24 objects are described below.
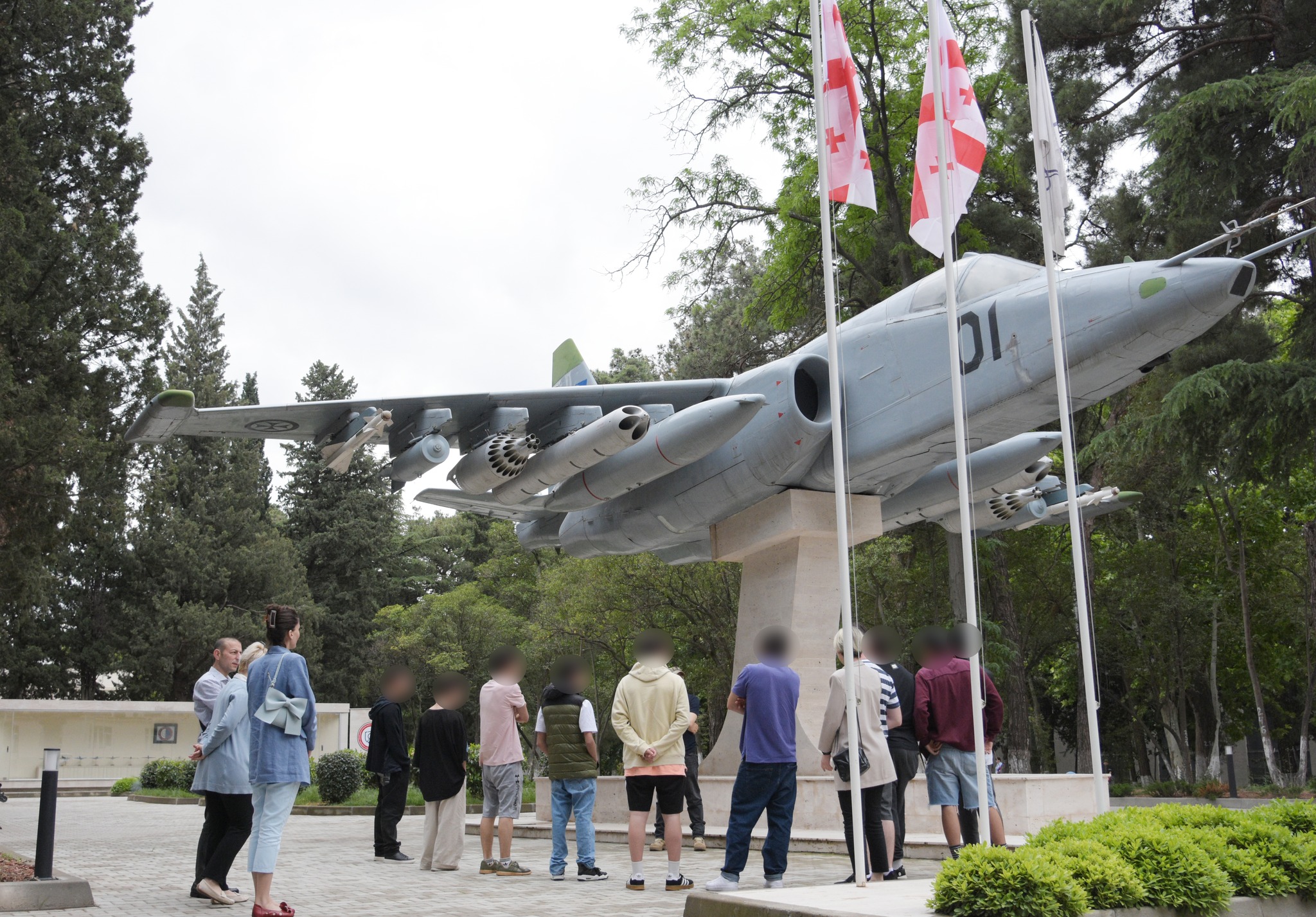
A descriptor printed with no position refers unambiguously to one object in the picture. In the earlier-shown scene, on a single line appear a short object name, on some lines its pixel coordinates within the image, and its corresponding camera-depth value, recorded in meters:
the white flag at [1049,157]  9.09
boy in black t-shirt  9.23
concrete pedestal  13.09
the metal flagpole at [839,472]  6.39
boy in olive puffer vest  8.45
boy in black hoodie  10.43
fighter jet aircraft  10.34
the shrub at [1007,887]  4.68
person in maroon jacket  7.49
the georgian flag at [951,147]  8.91
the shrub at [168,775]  28.16
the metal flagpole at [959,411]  6.81
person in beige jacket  6.99
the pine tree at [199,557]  44.47
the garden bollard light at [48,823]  6.93
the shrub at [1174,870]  5.06
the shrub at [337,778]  20.44
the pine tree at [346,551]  51.69
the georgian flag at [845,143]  8.39
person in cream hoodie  7.71
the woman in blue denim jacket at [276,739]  6.31
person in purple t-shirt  6.82
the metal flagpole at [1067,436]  7.46
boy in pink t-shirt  8.77
